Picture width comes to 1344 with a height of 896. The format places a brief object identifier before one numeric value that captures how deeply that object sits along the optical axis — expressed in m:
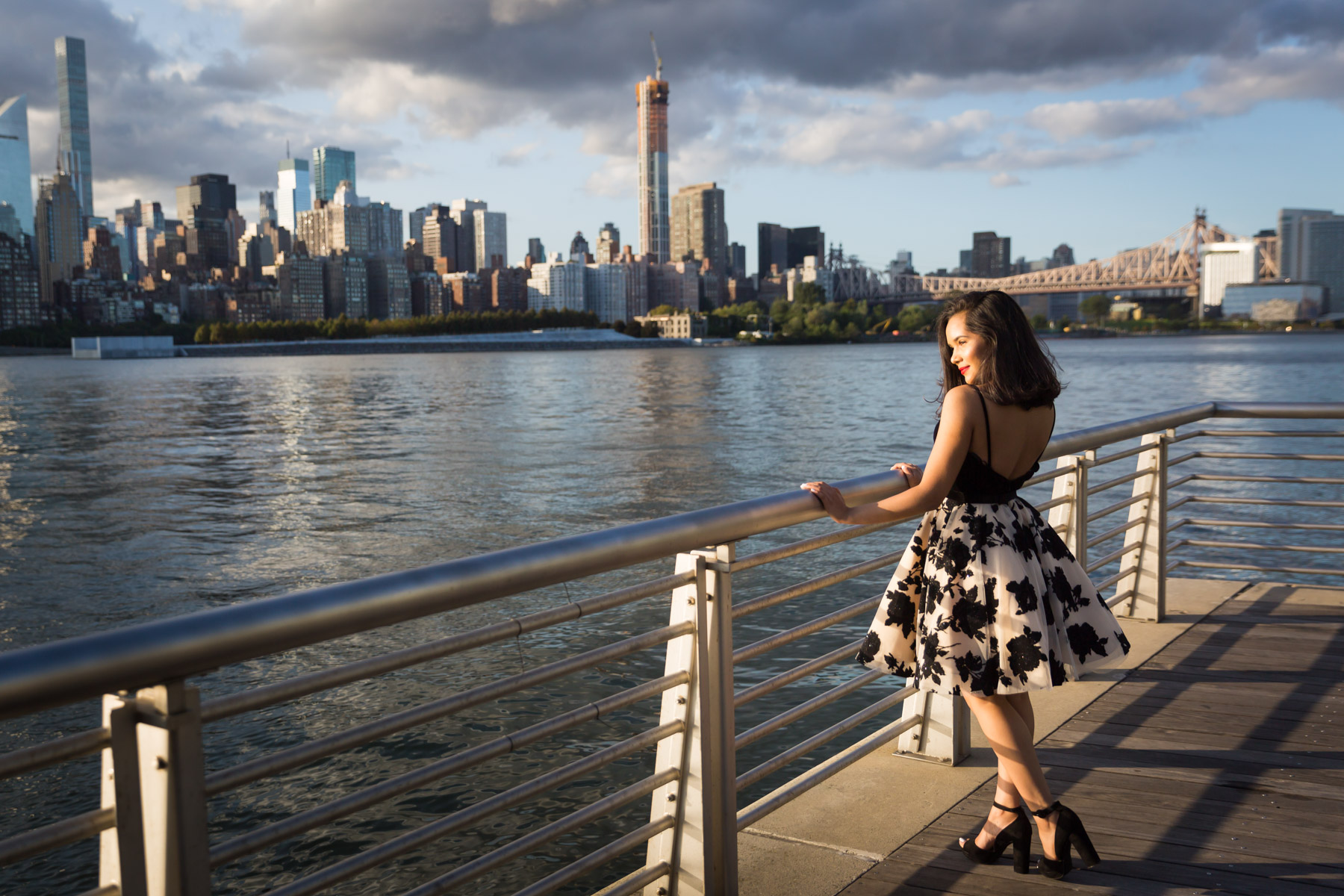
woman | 2.16
